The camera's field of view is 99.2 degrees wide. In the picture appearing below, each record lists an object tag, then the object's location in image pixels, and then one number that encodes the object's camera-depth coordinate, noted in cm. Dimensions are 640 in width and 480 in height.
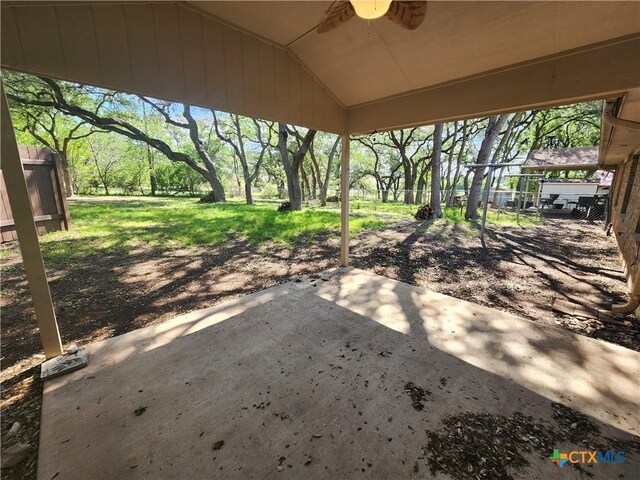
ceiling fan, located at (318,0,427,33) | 142
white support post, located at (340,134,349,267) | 418
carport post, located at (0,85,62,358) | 185
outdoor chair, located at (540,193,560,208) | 1334
